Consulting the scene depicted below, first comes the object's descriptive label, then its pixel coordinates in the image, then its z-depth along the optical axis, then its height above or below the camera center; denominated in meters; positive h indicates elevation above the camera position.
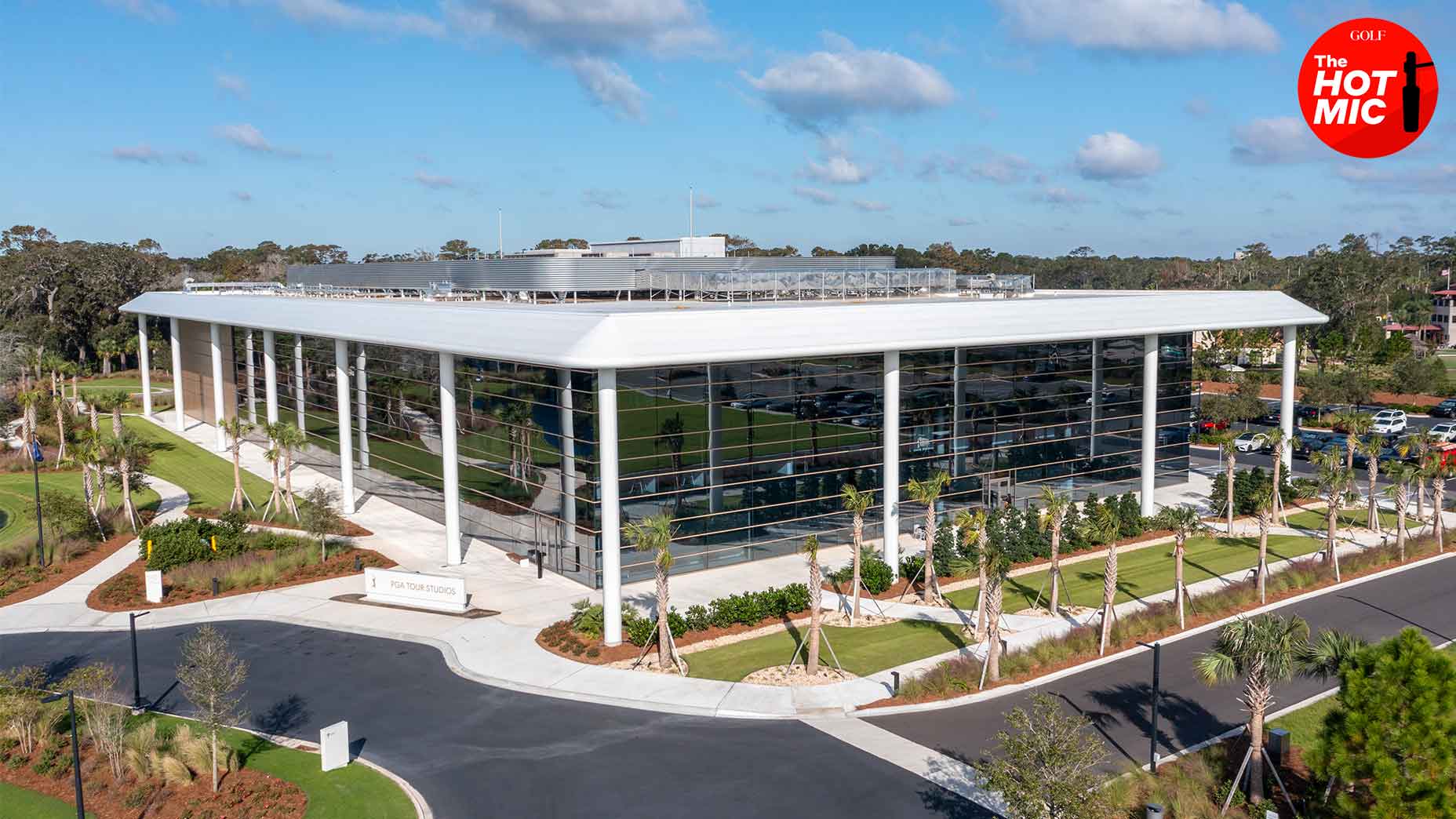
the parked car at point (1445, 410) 71.94 -7.80
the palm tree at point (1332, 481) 34.59 -6.46
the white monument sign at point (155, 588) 33.38 -9.23
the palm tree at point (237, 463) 43.01 -6.54
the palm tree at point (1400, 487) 37.31 -7.21
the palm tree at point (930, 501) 31.69 -6.24
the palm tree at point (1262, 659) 19.86 -7.02
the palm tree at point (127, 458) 41.03 -6.36
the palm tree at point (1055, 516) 29.88 -6.30
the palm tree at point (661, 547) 26.38 -6.32
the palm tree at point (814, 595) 25.69 -7.35
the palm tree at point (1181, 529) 29.23 -6.80
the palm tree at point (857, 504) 30.11 -5.98
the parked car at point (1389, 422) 63.09 -7.64
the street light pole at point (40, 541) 37.21 -8.83
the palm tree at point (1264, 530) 31.80 -7.23
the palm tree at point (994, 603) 25.62 -7.58
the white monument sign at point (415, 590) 32.19 -9.14
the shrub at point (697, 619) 30.08 -9.29
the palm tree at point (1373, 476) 40.22 -7.01
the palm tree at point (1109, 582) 27.56 -7.54
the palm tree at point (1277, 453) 40.75 -6.04
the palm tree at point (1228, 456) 39.72 -6.01
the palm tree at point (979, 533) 27.87 -6.45
